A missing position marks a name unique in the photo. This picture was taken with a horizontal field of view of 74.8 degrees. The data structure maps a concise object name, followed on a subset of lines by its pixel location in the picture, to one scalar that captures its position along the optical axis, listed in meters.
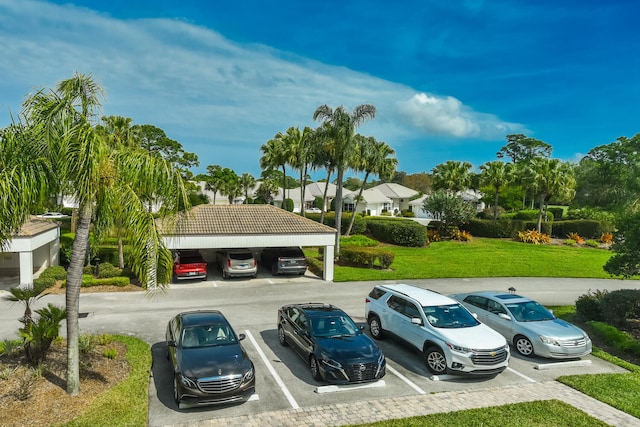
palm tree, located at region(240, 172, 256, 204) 69.75
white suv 10.21
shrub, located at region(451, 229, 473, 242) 39.09
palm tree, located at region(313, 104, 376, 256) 27.81
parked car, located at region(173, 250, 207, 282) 20.58
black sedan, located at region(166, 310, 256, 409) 8.41
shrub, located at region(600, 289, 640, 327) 14.95
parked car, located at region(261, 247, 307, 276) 22.56
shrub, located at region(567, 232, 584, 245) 40.00
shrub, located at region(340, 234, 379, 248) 33.77
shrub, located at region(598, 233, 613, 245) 40.21
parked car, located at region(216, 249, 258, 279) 21.45
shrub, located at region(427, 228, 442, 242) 38.34
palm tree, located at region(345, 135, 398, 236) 29.80
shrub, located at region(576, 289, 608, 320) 15.91
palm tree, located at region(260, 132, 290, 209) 40.53
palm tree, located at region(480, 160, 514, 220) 43.54
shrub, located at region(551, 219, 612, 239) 42.38
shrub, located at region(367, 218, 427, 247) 35.06
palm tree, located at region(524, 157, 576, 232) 40.53
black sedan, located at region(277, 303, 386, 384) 9.62
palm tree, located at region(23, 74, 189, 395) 7.77
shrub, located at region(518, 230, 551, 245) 39.50
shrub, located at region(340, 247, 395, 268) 25.72
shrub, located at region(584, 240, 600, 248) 39.13
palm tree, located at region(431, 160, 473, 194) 46.78
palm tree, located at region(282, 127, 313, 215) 39.08
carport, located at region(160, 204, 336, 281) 20.36
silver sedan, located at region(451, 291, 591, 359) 11.62
